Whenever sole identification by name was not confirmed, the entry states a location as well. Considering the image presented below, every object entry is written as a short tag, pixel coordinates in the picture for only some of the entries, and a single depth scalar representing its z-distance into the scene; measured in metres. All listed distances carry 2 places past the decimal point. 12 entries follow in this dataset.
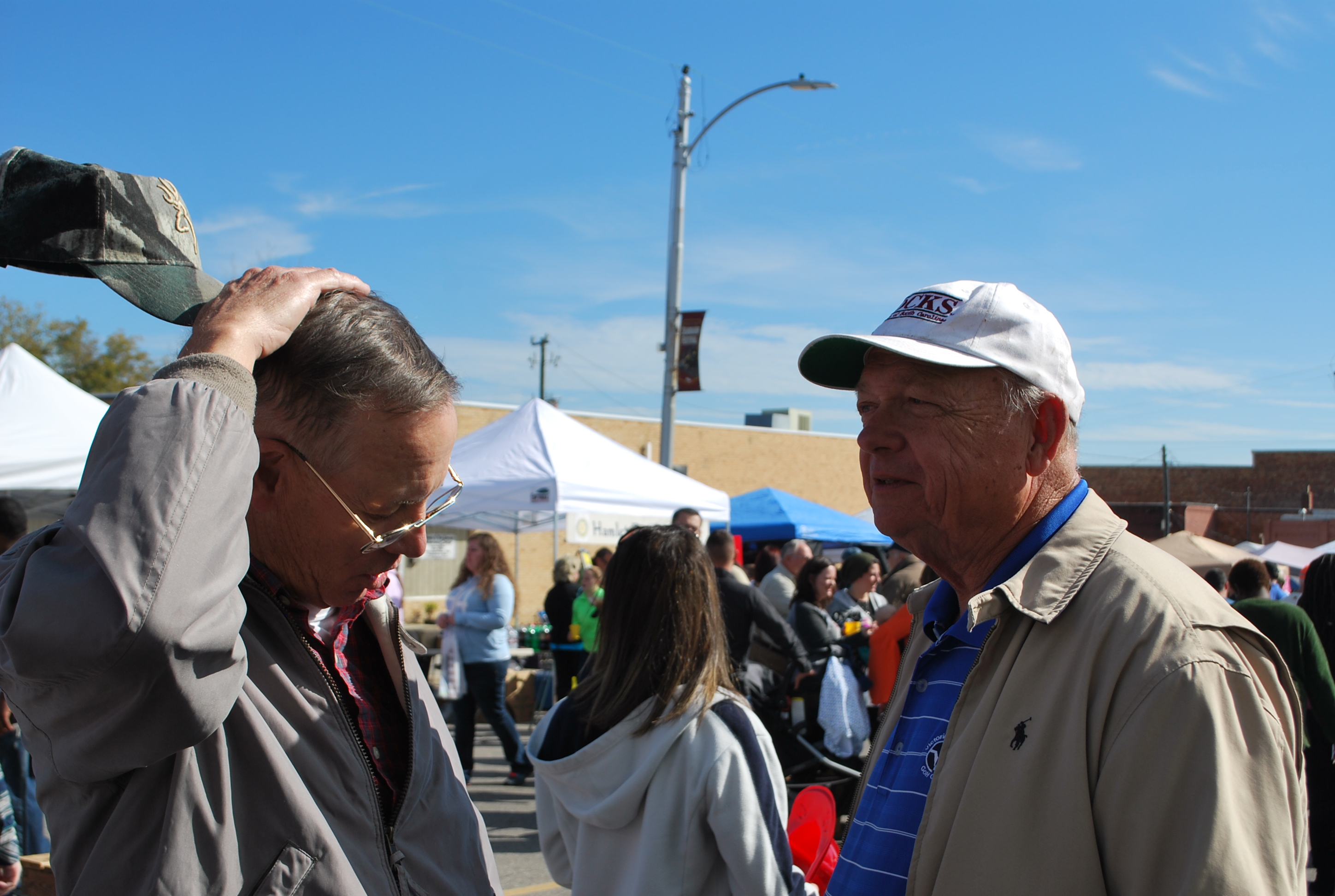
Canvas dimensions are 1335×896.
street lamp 13.53
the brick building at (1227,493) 38.31
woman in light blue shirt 8.00
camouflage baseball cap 1.33
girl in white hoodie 2.52
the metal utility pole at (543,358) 51.53
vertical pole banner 13.54
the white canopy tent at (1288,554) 21.08
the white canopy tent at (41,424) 7.01
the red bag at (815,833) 2.65
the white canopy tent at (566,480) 9.66
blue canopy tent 18.59
